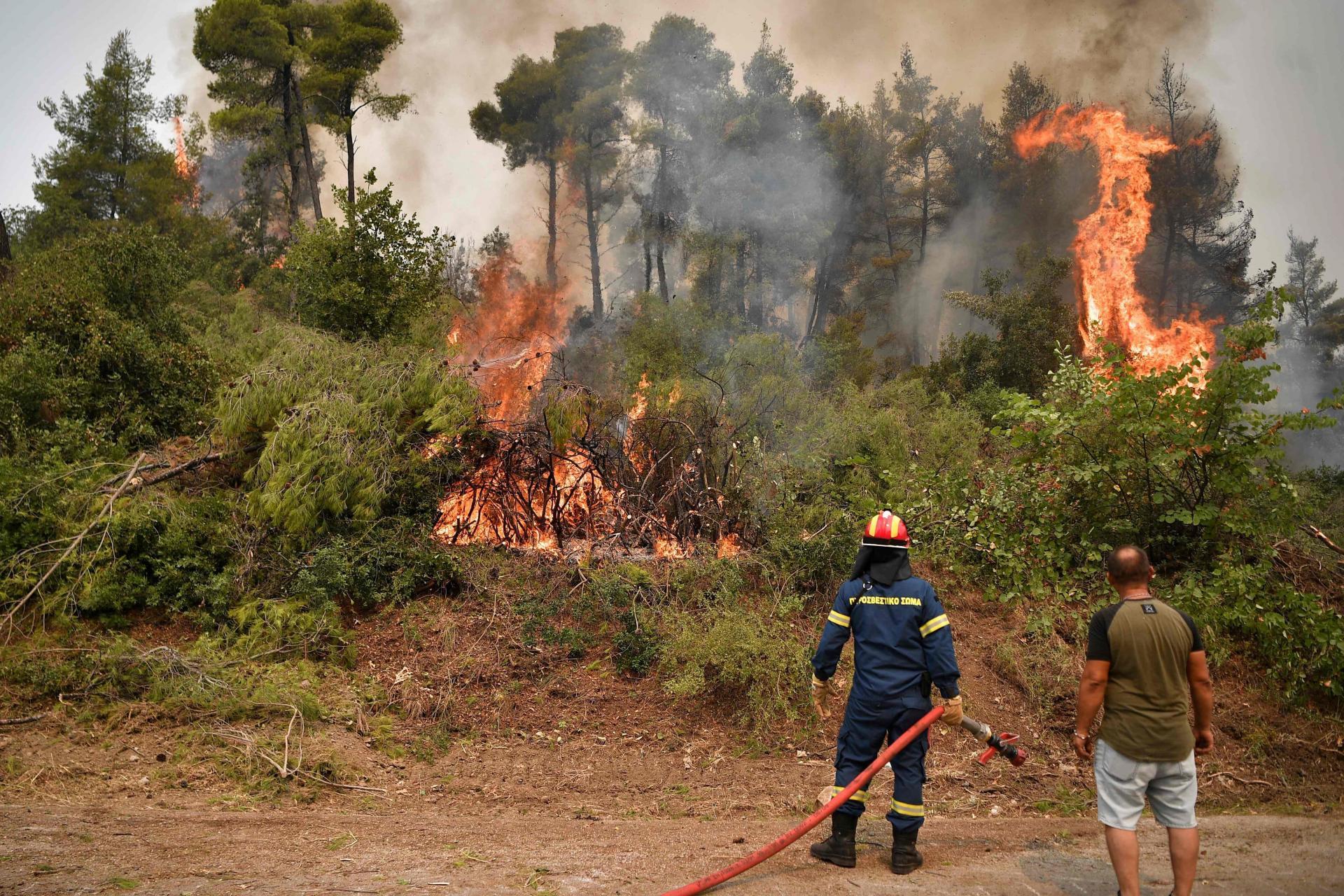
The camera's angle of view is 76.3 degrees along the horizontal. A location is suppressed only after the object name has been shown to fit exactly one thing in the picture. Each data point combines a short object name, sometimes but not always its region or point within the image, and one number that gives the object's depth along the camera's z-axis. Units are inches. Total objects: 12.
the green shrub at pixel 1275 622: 285.0
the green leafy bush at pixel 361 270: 494.6
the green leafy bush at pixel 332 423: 344.8
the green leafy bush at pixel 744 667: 292.2
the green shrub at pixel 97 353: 404.8
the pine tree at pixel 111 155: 1047.6
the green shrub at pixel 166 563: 327.6
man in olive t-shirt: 155.6
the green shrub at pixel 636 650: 320.2
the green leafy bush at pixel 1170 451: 305.6
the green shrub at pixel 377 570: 335.9
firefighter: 183.0
